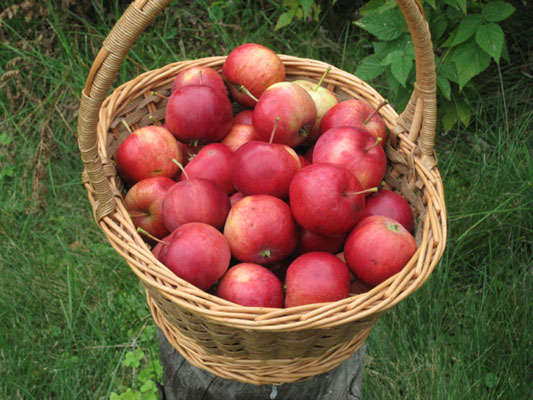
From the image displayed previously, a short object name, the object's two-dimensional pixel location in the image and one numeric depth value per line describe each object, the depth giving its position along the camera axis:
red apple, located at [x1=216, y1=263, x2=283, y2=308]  0.62
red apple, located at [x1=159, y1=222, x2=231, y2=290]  0.63
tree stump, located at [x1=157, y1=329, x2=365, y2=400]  0.71
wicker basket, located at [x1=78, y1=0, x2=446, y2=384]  0.58
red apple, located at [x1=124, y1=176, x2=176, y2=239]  0.72
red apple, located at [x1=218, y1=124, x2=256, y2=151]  0.79
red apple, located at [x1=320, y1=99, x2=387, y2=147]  0.76
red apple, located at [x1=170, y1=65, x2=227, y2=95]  0.80
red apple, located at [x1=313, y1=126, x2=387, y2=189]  0.70
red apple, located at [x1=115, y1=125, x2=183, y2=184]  0.75
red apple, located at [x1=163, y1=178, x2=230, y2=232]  0.67
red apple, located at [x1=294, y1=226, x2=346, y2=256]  0.69
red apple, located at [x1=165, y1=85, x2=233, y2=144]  0.75
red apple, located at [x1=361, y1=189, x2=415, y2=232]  0.70
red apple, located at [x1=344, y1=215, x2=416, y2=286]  0.64
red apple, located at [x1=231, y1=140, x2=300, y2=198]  0.68
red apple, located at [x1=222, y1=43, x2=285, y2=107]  0.81
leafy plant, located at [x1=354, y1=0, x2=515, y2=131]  0.90
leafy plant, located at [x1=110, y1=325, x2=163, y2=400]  0.84
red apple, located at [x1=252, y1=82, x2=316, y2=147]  0.73
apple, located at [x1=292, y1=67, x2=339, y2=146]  0.80
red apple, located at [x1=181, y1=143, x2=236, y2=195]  0.73
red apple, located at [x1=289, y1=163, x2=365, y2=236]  0.64
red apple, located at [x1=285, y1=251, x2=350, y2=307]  0.62
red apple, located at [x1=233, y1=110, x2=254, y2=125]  0.83
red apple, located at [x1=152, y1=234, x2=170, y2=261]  0.66
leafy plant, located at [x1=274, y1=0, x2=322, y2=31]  1.15
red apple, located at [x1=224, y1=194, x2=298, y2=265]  0.66
